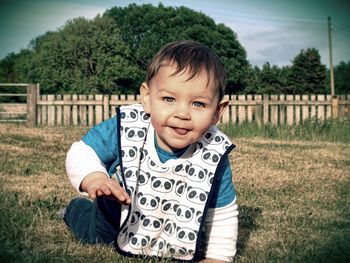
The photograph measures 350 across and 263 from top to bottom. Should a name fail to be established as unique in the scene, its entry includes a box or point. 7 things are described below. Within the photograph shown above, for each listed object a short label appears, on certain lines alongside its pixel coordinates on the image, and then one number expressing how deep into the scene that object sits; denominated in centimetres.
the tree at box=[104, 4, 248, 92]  2970
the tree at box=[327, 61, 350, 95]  4312
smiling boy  191
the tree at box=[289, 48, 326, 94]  3541
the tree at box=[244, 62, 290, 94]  3167
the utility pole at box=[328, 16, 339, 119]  2823
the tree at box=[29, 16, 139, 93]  2694
